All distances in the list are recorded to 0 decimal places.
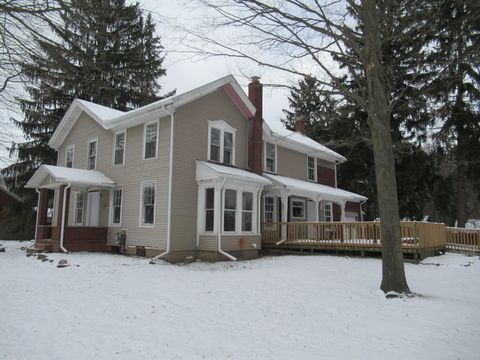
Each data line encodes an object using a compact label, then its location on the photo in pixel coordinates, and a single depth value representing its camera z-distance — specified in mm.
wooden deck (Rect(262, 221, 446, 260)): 14984
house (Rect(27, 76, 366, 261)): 15125
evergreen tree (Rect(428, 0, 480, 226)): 22734
